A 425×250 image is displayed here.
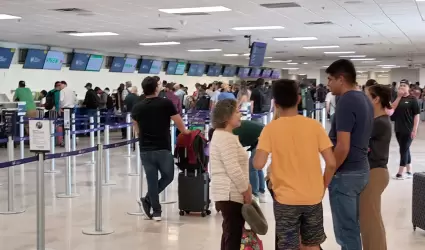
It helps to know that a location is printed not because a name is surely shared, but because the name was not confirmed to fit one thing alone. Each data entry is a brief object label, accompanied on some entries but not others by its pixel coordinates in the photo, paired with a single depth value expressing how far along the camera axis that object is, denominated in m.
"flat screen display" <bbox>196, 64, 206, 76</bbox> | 31.67
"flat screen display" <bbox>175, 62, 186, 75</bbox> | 29.59
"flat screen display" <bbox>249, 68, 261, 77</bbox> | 39.39
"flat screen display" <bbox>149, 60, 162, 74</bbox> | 27.25
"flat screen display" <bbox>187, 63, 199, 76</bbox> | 30.88
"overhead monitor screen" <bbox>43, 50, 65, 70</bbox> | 20.47
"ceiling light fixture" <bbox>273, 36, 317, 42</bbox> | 19.27
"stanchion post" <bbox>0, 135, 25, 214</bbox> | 7.61
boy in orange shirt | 3.66
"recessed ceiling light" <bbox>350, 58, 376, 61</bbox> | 32.90
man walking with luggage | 6.65
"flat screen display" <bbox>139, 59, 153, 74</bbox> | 26.42
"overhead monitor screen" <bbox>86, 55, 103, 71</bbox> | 22.72
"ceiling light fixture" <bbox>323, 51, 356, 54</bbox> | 26.95
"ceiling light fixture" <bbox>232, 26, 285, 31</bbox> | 15.67
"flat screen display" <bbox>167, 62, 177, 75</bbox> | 28.77
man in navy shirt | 4.14
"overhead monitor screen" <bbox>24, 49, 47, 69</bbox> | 19.67
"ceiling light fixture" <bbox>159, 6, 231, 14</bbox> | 11.95
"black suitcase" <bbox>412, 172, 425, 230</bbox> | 6.06
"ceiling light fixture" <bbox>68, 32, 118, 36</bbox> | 16.67
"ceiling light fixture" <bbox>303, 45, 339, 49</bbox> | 23.35
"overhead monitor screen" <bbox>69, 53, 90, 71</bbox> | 21.81
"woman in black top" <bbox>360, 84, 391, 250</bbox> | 4.54
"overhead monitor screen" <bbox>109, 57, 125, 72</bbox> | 24.25
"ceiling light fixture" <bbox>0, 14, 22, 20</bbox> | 12.68
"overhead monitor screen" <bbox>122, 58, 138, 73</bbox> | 25.14
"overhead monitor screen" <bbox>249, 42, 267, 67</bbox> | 18.95
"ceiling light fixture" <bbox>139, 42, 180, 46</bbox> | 20.34
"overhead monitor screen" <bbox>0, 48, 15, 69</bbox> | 18.42
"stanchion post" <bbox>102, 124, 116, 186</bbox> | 9.88
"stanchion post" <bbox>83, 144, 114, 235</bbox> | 6.43
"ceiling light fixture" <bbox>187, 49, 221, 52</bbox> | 23.84
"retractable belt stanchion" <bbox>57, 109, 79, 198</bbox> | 8.74
